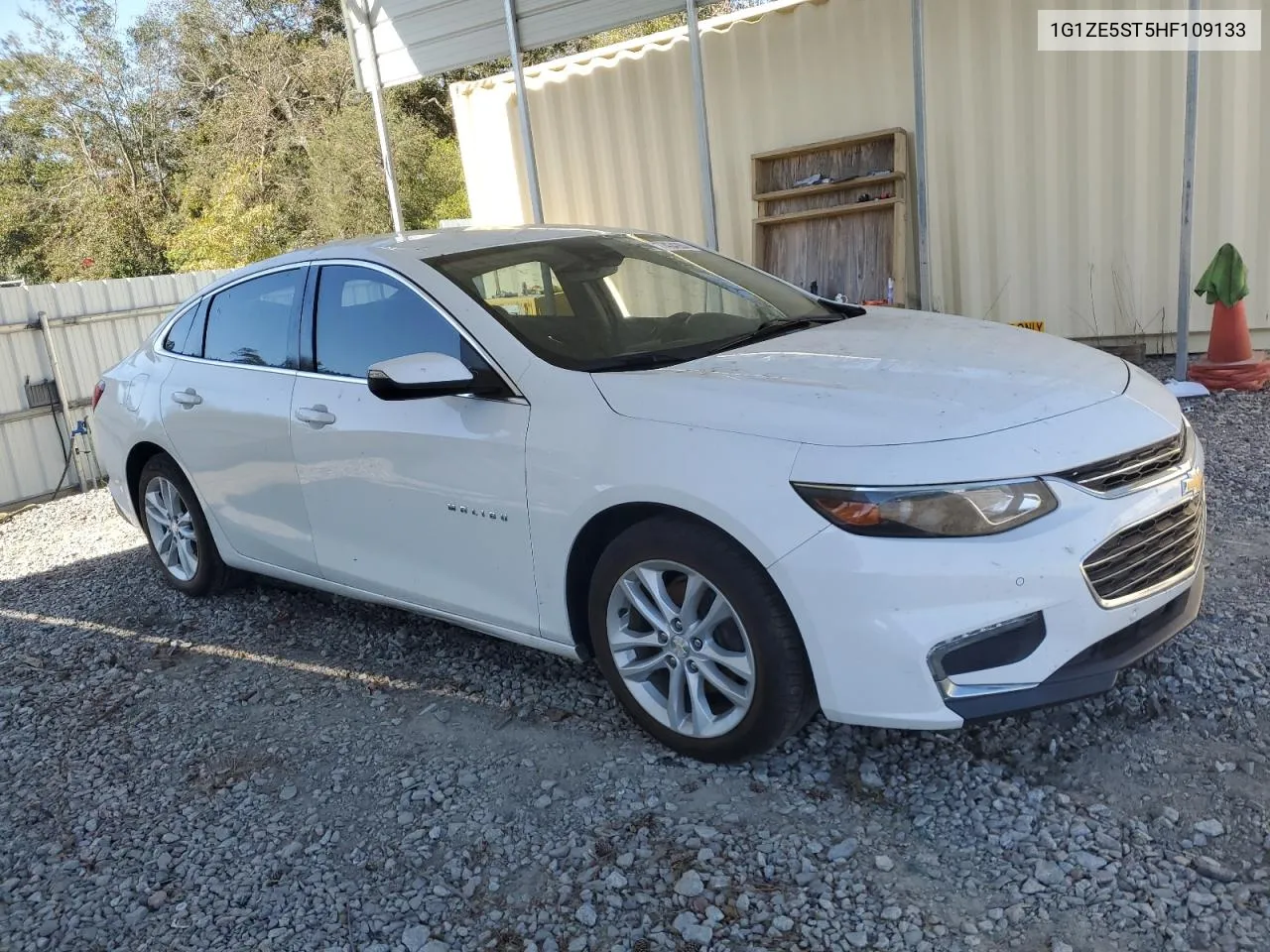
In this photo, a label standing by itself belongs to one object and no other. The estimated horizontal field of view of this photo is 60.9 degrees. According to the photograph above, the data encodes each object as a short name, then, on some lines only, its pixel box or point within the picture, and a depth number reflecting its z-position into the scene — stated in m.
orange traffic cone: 6.77
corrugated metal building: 7.34
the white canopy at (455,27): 7.62
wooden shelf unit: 8.24
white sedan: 2.67
